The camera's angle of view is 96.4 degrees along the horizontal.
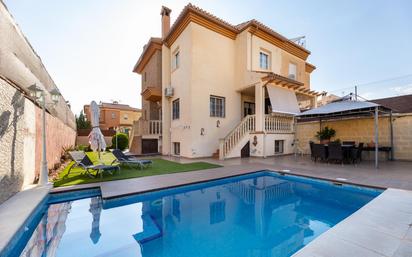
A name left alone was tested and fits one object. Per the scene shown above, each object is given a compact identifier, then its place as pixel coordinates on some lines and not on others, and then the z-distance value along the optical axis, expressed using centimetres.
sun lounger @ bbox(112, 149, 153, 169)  1039
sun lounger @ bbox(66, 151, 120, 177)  810
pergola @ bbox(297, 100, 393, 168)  1055
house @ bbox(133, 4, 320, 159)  1424
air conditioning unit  1641
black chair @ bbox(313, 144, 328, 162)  1151
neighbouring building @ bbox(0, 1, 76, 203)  503
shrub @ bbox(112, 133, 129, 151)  2259
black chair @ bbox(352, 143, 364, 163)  1115
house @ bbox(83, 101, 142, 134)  4167
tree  3089
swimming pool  362
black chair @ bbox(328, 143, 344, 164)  1065
